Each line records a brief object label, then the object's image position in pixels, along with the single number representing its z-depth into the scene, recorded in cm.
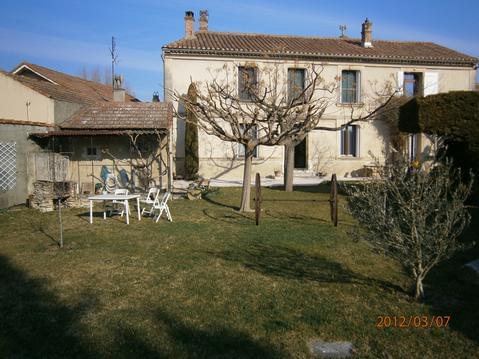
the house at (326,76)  1748
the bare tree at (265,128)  941
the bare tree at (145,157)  1383
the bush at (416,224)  412
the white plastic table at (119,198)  854
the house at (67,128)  1143
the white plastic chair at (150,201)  898
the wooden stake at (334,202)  786
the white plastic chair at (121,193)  967
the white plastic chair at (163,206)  875
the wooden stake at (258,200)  805
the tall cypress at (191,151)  1689
